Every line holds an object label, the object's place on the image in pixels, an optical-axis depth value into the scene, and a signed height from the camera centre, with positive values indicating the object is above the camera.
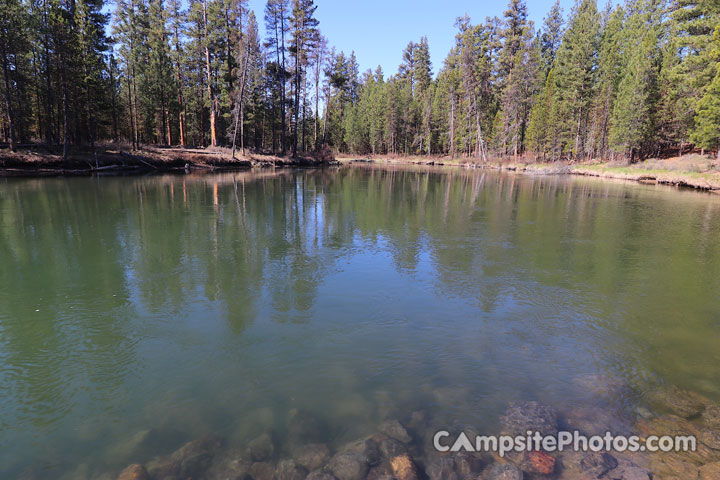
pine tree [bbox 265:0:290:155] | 49.91 +15.92
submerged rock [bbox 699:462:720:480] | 3.87 -2.81
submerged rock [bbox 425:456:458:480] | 3.88 -2.88
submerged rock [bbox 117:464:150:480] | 3.74 -2.89
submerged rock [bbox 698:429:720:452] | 4.29 -2.78
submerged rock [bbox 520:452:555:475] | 3.97 -2.87
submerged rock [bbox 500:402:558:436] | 4.52 -2.81
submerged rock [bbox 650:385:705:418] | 4.89 -2.78
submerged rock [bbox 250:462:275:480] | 3.81 -2.89
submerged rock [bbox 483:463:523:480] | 3.85 -2.86
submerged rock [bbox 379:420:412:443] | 4.36 -2.86
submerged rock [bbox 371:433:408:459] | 4.11 -2.86
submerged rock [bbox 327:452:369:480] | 3.83 -2.87
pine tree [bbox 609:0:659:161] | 42.78 +7.83
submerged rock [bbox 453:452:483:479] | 3.92 -2.89
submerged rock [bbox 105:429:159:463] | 4.04 -2.91
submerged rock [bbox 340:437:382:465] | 4.04 -2.86
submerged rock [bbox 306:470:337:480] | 3.78 -2.87
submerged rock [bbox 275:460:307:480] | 3.80 -2.88
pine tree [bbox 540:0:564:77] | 75.06 +25.67
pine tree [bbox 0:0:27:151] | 28.19 +8.05
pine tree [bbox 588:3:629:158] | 51.59 +11.76
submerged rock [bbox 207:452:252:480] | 3.80 -2.90
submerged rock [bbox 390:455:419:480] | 3.84 -2.86
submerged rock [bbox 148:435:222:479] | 3.83 -2.90
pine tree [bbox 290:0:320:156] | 51.25 +16.40
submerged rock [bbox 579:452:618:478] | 3.93 -2.85
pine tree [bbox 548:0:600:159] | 53.41 +12.18
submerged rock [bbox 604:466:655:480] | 3.89 -2.85
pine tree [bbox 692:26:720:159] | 31.48 +5.01
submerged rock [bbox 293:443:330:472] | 3.97 -2.89
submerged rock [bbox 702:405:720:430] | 4.61 -2.77
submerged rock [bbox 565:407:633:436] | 4.55 -2.82
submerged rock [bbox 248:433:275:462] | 4.05 -2.89
